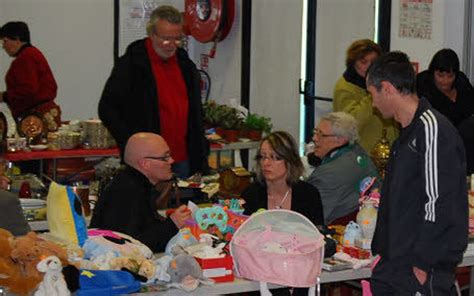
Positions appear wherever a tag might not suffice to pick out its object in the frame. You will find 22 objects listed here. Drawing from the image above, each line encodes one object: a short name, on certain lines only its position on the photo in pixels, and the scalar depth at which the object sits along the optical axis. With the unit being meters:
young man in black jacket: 5.06
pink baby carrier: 5.54
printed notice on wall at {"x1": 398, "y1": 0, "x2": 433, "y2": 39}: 10.61
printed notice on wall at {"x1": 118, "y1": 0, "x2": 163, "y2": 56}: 15.70
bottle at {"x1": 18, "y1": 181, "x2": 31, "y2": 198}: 7.74
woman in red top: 11.82
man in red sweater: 7.87
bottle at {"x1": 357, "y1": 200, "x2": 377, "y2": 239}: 6.35
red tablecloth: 10.05
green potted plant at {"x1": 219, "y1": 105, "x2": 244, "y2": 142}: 11.41
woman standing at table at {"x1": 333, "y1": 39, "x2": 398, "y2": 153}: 8.74
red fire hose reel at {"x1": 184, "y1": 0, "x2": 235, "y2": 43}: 14.74
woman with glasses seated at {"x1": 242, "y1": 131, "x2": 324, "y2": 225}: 6.97
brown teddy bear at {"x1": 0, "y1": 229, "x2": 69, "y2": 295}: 5.07
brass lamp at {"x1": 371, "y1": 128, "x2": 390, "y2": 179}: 8.31
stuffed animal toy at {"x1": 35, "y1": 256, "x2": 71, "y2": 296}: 4.99
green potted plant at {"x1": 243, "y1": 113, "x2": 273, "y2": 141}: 11.54
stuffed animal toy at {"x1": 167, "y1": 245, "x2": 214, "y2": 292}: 5.40
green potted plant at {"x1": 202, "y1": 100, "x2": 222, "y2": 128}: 11.53
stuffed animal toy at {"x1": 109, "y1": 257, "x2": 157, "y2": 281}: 5.32
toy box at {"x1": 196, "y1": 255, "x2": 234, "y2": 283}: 5.57
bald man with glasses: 6.13
